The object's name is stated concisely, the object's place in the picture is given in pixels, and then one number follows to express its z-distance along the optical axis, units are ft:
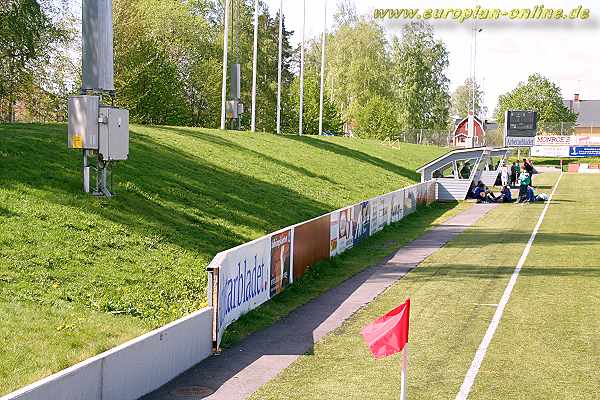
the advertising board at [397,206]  116.56
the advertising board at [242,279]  50.06
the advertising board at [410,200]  126.52
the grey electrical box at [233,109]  166.36
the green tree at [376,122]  294.87
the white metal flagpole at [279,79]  173.36
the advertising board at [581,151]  305.73
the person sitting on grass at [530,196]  155.02
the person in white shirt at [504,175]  168.23
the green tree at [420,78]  364.99
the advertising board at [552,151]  307.17
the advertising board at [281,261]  63.16
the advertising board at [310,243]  70.44
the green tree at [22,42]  126.93
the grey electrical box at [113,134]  71.77
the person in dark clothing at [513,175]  188.06
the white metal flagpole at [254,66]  158.92
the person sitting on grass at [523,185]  152.66
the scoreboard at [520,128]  270.67
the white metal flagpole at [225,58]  145.66
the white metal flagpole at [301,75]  185.68
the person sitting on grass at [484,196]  152.97
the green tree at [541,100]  407.85
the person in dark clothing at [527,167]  165.07
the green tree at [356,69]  328.70
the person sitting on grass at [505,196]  153.51
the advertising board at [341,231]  84.07
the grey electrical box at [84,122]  71.36
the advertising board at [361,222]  93.97
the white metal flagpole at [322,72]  197.06
